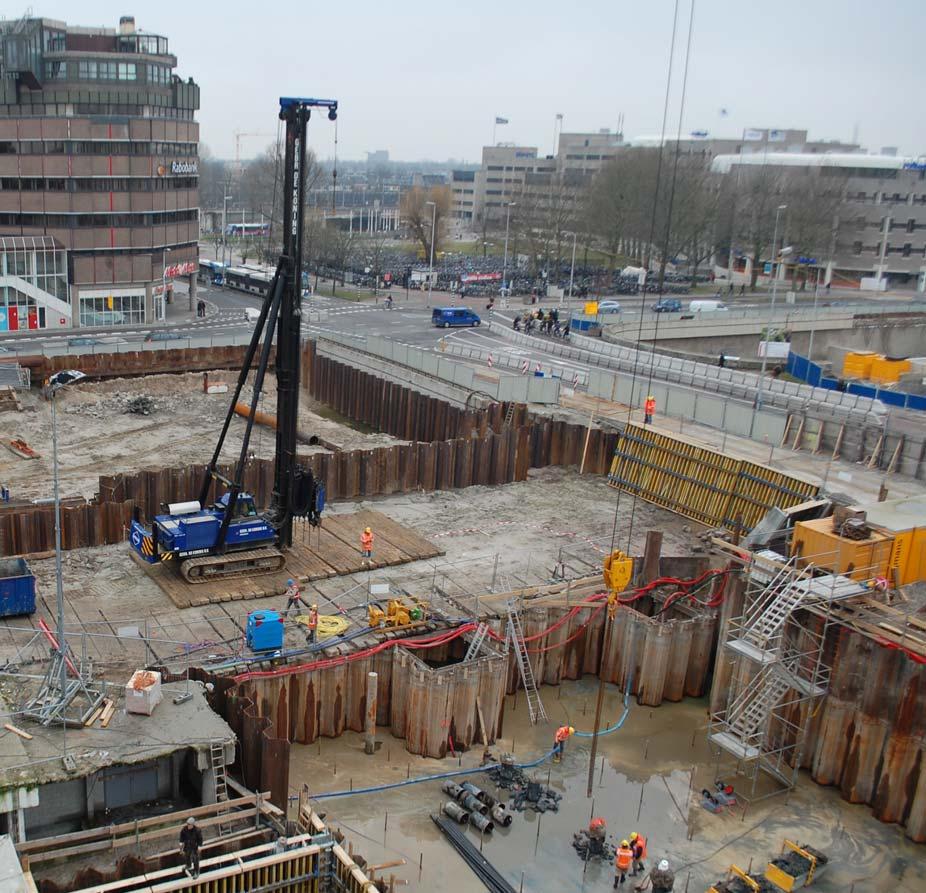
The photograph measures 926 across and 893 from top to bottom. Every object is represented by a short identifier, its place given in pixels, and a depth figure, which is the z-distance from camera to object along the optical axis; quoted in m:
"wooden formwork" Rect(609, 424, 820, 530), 31.59
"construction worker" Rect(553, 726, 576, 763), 23.94
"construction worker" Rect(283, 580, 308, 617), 25.82
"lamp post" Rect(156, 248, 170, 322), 73.25
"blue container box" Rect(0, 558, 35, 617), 23.88
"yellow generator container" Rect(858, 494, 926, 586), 25.38
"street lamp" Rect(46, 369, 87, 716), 18.34
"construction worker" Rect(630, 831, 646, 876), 20.61
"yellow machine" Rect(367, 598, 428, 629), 25.05
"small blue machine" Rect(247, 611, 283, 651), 23.33
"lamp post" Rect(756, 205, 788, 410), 42.52
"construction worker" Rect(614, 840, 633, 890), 20.11
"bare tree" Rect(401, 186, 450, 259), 123.44
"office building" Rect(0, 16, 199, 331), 65.81
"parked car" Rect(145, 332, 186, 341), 58.91
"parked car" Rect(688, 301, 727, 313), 79.89
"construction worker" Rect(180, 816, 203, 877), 17.09
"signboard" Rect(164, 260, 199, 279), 74.94
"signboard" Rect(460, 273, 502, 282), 99.50
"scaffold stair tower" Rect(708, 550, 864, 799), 23.67
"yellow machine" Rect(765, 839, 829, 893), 20.25
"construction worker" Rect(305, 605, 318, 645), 24.22
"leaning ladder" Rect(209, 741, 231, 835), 18.70
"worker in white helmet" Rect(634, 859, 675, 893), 20.02
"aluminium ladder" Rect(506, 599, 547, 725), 25.91
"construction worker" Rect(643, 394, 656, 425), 38.38
